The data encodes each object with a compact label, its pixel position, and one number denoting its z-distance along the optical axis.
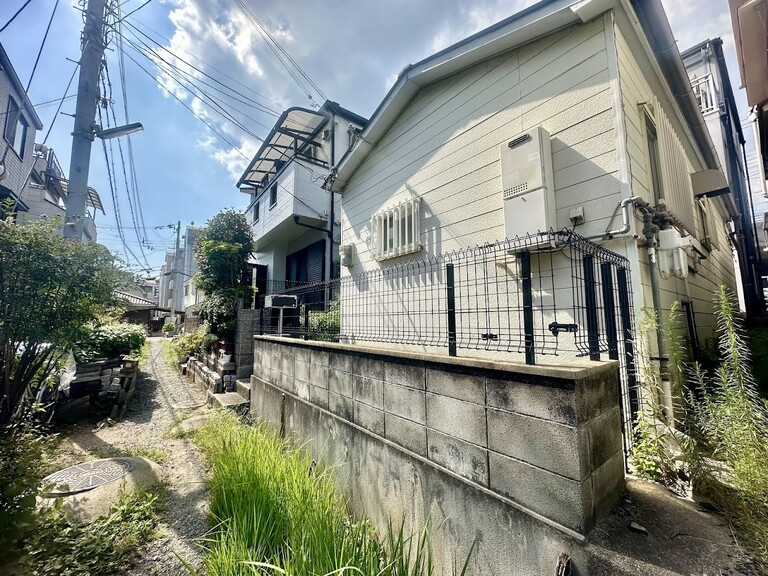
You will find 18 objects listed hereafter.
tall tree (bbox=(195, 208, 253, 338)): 7.39
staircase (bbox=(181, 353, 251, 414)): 5.57
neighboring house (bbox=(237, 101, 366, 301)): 9.23
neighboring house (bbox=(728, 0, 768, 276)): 2.71
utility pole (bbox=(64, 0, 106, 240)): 4.90
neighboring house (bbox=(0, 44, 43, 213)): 8.52
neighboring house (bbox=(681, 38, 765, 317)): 7.33
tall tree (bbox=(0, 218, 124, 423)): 2.96
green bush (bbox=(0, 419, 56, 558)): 2.21
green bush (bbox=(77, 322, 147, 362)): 5.88
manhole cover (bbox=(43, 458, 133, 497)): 2.95
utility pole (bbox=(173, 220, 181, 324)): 26.61
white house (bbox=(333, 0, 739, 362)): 2.99
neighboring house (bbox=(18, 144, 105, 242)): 11.98
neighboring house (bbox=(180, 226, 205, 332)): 22.77
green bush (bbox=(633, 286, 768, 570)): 1.48
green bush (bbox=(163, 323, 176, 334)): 20.00
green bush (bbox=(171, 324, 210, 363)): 7.76
